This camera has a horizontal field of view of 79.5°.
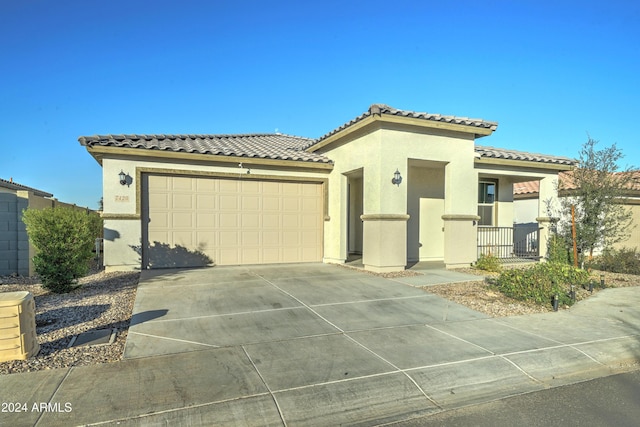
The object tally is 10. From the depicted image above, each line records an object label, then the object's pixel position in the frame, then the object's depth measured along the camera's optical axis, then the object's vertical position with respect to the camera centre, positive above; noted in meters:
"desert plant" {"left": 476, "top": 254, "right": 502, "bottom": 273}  11.12 -1.65
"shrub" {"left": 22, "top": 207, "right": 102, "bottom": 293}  7.82 -0.77
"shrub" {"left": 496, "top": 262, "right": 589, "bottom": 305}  7.57 -1.57
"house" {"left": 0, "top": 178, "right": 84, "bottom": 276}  10.16 -0.82
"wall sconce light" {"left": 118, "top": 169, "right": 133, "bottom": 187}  10.74 +0.78
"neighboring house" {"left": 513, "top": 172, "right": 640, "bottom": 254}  16.83 +0.27
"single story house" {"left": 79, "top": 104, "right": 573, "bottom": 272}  10.70 +0.46
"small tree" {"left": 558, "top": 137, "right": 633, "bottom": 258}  11.74 +0.32
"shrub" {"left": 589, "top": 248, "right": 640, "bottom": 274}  12.11 -1.78
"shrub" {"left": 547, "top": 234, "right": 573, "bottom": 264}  12.54 -1.46
